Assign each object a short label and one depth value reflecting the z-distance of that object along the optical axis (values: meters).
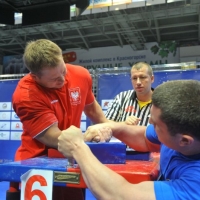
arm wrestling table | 0.85
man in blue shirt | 0.77
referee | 2.71
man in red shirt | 1.32
